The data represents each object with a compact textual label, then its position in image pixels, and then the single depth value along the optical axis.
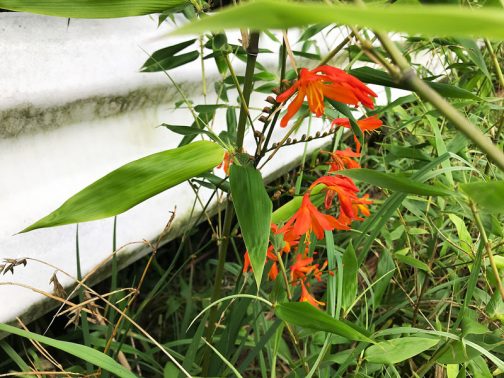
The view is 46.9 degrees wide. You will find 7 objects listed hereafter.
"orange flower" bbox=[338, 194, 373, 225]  0.69
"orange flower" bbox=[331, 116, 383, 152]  0.69
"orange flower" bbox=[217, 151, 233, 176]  0.64
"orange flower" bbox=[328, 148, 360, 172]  0.73
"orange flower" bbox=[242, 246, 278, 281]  0.72
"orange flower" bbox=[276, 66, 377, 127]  0.57
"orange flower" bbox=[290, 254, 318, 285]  0.75
